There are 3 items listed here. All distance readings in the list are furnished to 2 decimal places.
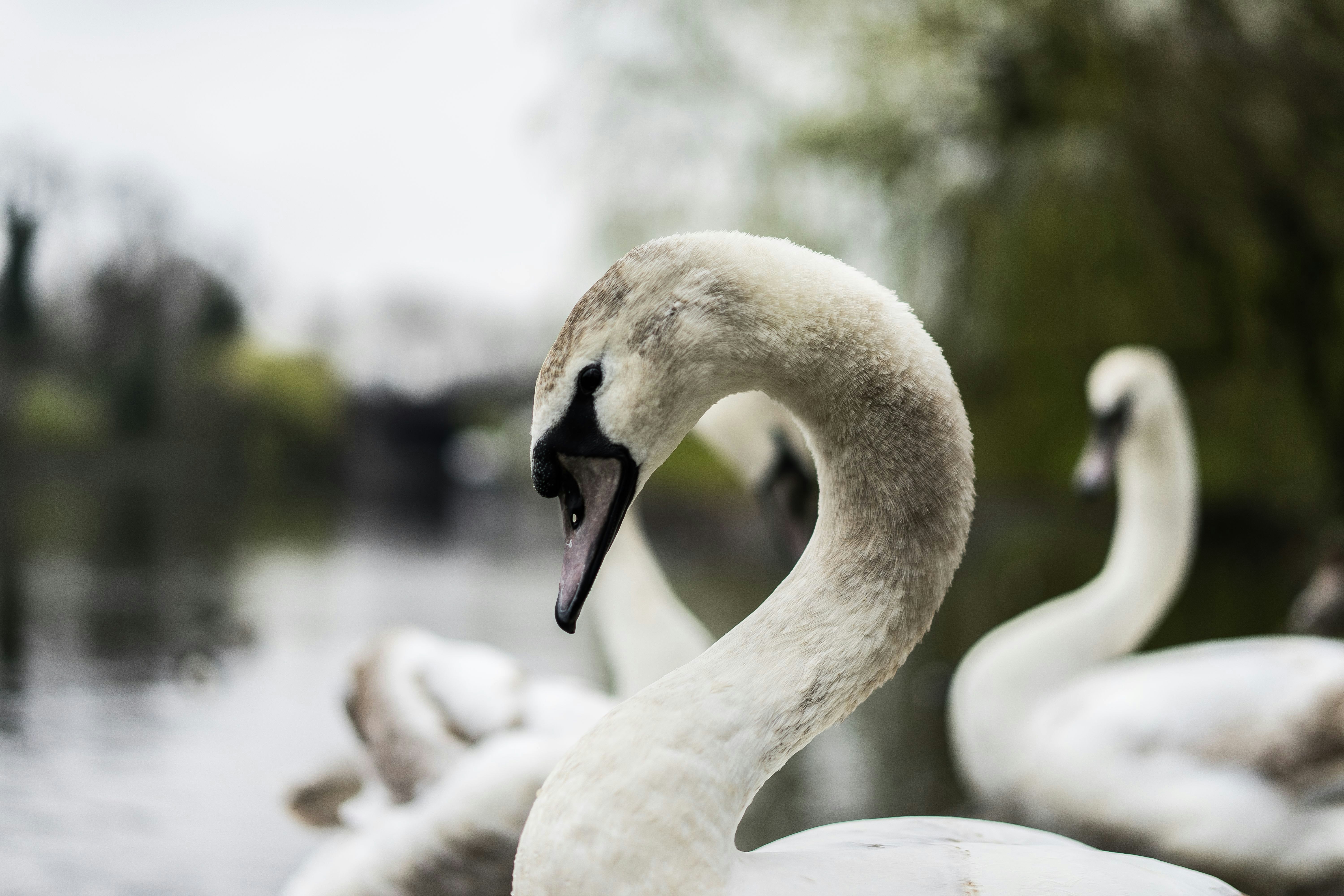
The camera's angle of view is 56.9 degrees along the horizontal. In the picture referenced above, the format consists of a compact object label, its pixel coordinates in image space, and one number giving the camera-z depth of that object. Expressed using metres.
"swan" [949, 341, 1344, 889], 2.79
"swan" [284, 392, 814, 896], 2.42
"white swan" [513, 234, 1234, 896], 1.26
